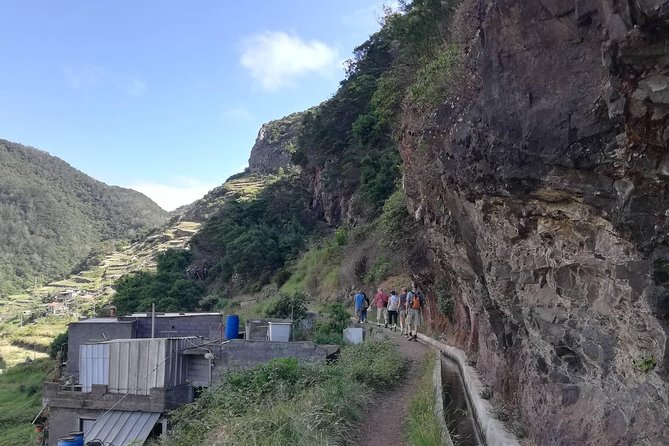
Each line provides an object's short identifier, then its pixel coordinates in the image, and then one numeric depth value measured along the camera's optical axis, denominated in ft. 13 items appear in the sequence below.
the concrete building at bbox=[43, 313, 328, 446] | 42.09
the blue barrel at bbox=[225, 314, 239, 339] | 54.29
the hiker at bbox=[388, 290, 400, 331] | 51.72
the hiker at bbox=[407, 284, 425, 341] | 45.50
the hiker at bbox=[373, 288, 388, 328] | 57.47
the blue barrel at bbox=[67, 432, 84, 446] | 38.36
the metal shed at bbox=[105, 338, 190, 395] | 43.70
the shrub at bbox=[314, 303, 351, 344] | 51.06
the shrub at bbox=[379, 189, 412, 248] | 52.31
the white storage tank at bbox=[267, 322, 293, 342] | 49.65
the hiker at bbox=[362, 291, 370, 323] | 59.50
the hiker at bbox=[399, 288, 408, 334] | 50.60
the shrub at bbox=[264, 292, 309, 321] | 61.87
